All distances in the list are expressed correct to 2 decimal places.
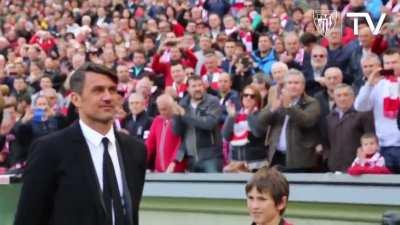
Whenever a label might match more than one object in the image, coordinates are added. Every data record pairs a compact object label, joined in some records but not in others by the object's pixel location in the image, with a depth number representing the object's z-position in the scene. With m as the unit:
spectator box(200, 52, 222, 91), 14.40
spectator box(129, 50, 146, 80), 17.14
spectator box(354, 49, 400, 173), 10.52
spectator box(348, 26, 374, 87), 12.27
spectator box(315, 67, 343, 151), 11.47
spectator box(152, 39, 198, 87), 16.27
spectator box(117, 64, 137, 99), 15.63
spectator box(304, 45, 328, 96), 12.26
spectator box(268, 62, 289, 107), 11.69
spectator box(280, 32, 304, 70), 13.48
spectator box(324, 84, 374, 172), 10.77
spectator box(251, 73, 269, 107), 12.34
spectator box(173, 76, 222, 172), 12.52
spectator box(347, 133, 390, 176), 10.16
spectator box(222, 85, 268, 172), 11.88
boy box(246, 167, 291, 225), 5.84
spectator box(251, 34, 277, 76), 14.68
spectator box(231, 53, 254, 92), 14.09
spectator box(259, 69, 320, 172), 11.09
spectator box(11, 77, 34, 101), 17.62
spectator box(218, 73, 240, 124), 12.64
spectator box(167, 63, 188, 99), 14.36
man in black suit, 5.90
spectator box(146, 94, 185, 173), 12.98
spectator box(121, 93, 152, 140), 13.67
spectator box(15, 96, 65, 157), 14.99
